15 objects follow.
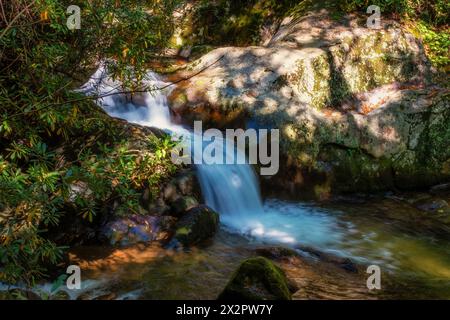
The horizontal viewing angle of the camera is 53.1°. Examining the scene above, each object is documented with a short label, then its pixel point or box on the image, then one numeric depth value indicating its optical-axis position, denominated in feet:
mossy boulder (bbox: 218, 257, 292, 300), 14.11
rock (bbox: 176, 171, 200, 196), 24.39
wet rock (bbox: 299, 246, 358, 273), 19.88
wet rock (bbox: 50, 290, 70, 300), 15.30
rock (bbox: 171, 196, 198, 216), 23.21
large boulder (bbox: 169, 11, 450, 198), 29.96
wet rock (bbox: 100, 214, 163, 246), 20.75
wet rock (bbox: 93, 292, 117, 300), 15.84
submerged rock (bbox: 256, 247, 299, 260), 20.20
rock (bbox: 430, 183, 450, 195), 29.48
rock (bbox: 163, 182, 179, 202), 23.71
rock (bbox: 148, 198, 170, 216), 23.08
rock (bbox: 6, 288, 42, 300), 12.23
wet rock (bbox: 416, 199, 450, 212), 27.35
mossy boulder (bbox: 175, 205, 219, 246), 20.92
